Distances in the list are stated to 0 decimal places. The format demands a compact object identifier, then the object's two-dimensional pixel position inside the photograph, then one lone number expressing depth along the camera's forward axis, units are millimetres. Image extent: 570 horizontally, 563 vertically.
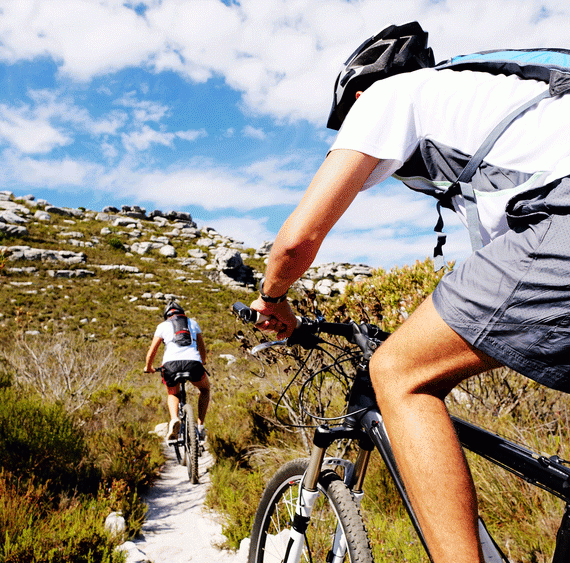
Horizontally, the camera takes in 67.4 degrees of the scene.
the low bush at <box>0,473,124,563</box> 2631
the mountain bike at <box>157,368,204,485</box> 5148
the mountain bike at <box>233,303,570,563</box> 1271
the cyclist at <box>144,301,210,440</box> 5617
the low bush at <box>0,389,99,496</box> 3955
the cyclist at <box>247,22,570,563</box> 965
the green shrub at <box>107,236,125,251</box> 39844
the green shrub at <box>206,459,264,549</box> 3570
